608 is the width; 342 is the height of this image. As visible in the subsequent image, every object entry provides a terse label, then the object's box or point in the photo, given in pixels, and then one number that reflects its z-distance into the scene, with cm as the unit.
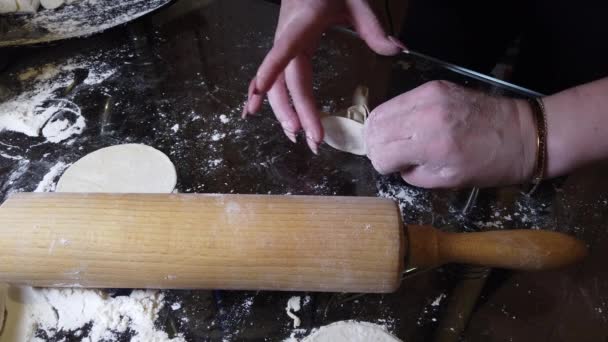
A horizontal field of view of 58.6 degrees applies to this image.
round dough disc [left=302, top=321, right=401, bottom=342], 30
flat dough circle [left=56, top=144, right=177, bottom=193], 38
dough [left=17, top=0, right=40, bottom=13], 56
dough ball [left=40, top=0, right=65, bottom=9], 58
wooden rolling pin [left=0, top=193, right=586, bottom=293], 29
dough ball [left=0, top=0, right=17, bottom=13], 56
